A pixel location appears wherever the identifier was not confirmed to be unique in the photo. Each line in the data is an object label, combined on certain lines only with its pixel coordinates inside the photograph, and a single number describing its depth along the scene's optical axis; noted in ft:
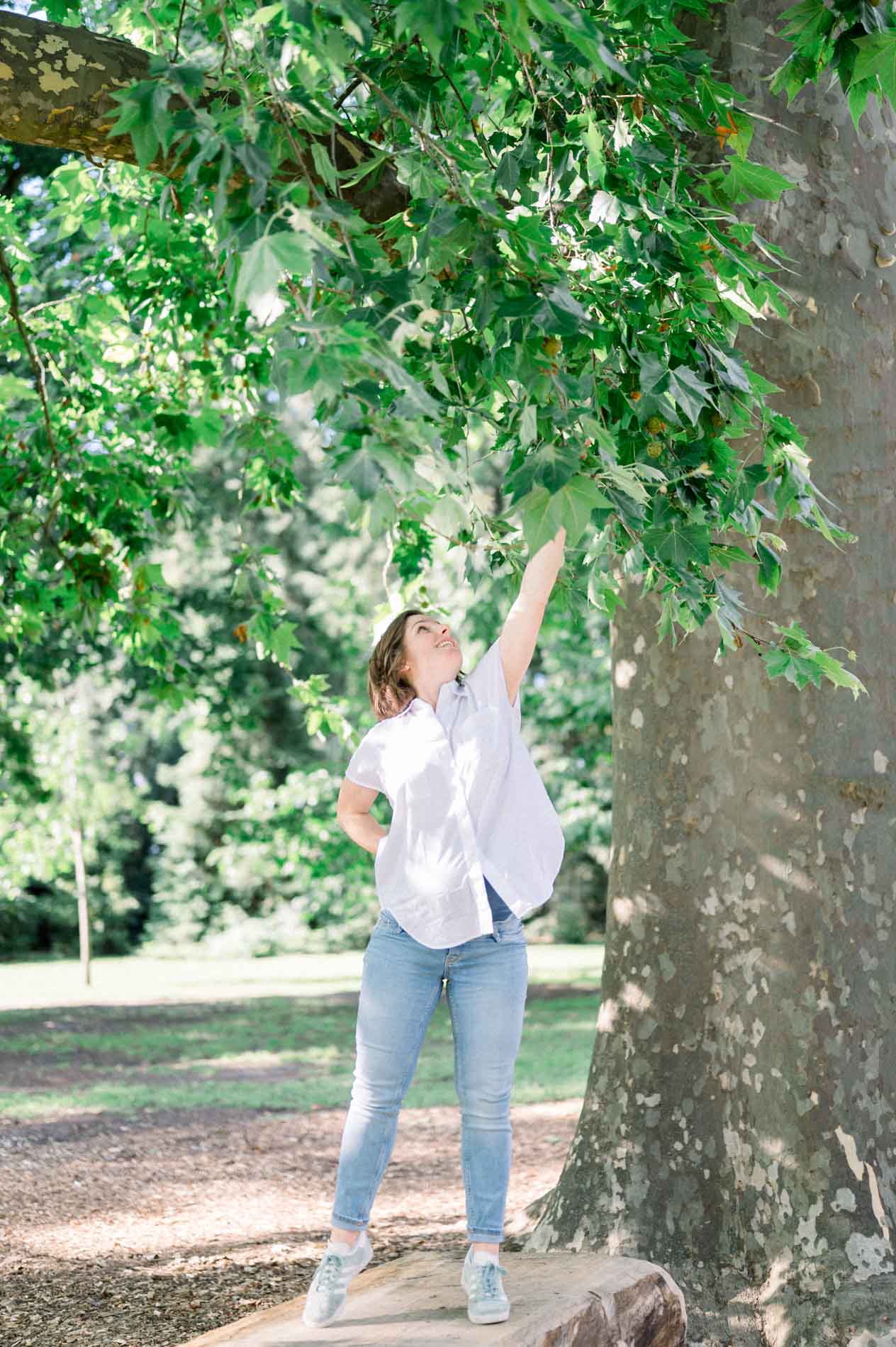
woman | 10.38
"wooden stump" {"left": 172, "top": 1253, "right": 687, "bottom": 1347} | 10.19
